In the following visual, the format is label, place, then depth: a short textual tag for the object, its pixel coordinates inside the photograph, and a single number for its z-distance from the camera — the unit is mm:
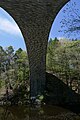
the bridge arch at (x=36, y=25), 6627
